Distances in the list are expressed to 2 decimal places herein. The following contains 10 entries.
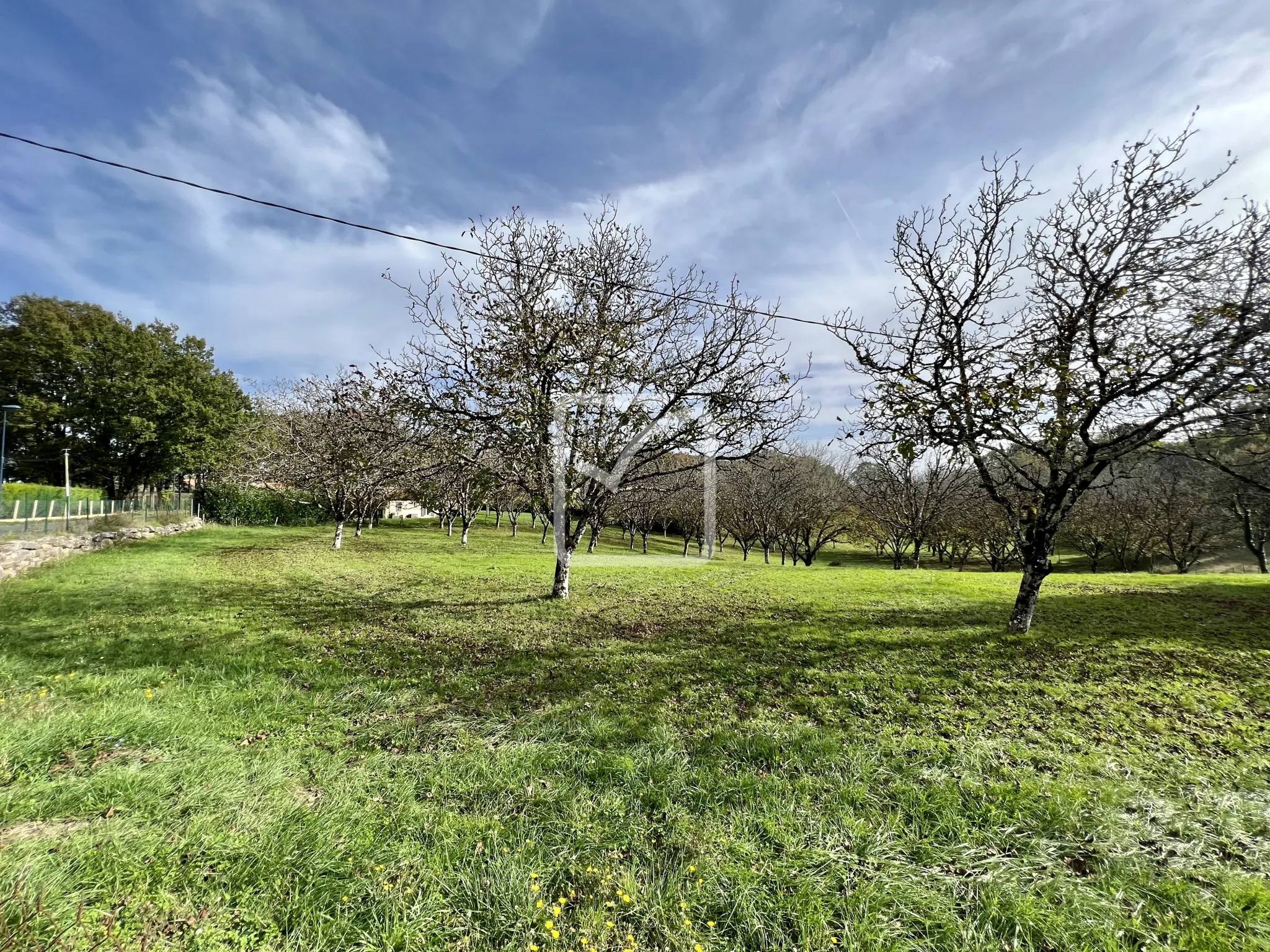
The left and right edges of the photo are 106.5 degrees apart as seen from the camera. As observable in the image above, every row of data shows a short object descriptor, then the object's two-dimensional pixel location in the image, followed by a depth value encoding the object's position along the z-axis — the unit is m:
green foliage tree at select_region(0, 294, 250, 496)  34.06
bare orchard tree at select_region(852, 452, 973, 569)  27.19
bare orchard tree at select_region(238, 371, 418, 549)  11.96
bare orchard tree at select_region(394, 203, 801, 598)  11.20
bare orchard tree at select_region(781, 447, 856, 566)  33.91
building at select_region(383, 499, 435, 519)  57.18
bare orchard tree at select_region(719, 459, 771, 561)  33.44
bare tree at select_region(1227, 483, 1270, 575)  21.89
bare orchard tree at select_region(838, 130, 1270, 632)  7.80
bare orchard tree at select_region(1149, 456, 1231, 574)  28.17
